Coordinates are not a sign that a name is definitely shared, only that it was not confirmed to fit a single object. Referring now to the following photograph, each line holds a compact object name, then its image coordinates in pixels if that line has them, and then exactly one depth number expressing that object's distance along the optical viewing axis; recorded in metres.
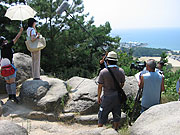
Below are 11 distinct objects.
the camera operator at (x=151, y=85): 3.75
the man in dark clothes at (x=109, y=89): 3.79
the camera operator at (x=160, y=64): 5.02
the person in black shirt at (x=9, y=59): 5.11
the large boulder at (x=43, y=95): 5.05
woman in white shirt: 5.25
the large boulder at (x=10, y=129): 2.92
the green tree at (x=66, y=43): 9.06
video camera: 4.60
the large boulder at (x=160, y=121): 2.52
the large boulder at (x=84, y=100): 5.15
